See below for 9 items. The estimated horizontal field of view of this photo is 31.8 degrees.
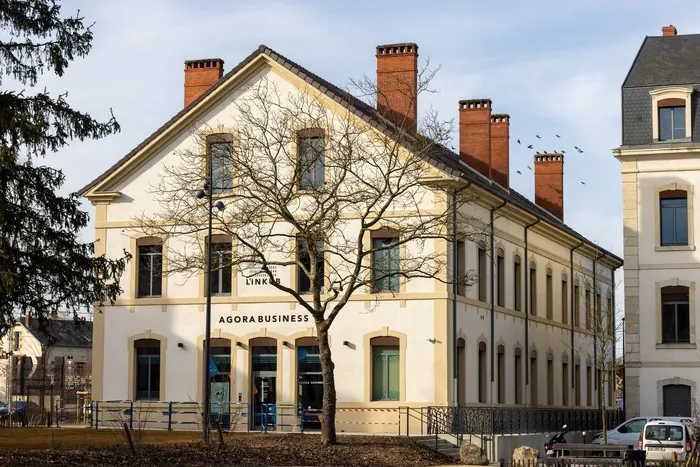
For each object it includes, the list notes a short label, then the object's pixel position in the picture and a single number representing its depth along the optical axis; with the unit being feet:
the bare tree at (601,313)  175.01
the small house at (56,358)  260.01
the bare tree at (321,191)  109.60
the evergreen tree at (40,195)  80.12
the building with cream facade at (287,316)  128.06
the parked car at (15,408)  157.03
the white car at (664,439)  103.48
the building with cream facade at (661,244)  141.79
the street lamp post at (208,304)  108.88
